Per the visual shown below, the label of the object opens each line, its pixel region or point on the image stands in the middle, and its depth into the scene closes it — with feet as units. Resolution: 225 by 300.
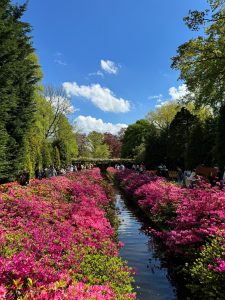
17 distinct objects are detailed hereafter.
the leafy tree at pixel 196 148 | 74.38
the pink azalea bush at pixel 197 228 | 12.42
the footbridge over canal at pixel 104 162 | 170.62
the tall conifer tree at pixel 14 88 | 42.56
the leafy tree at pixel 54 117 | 125.20
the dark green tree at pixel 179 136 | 92.41
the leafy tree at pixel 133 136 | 191.46
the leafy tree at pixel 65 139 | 113.22
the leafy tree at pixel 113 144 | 260.95
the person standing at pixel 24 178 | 49.63
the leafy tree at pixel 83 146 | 215.37
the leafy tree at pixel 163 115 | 151.74
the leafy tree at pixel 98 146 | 232.46
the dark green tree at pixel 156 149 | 97.94
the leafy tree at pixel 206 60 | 44.72
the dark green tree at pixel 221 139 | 53.99
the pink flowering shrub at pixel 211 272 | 11.86
